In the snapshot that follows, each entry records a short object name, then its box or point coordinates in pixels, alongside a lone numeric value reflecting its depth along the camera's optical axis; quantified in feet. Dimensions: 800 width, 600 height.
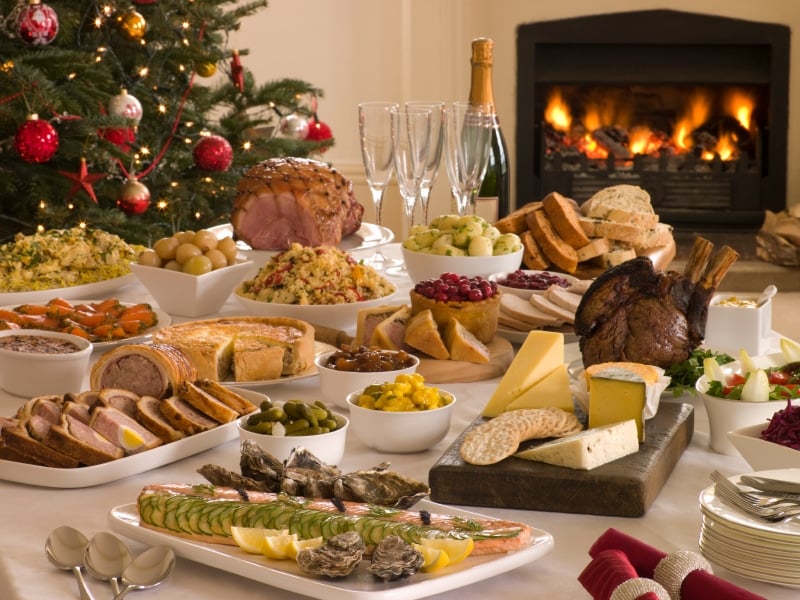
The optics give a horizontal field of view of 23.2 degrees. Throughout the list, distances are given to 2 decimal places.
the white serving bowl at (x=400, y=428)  7.06
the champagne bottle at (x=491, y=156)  10.46
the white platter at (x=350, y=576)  5.90
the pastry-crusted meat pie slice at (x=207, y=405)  7.22
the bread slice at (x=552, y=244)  9.92
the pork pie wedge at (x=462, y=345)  8.06
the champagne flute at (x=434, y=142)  9.57
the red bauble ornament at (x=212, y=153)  15.43
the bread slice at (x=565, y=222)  10.01
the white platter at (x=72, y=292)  9.18
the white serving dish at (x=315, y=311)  8.65
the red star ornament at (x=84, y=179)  13.30
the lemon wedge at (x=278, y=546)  6.05
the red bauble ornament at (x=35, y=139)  12.52
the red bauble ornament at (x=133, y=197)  14.10
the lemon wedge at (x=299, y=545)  6.03
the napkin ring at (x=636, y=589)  5.73
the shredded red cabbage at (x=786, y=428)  6.57
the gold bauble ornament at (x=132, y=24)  14.84
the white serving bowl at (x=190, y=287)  9.03
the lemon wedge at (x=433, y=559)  5.98
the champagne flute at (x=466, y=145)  9.52
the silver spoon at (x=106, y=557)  6.11
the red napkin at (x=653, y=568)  5.81
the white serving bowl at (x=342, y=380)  7.49
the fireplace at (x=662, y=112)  21.22
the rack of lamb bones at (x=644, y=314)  7.64
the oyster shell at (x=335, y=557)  5.91
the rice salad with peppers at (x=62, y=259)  9.45
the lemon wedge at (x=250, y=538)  6.10
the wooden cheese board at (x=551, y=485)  6.55
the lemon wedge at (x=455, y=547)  6.02
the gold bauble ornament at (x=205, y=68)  16.59
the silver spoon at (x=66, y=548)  6.18
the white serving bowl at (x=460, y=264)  9.26
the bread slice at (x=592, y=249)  9.99
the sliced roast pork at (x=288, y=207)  9.91
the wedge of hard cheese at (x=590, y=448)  6.60
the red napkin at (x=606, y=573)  5.84
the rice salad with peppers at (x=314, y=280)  8.77
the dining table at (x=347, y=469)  6.09
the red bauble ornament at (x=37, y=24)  12.69
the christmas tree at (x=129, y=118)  13.48
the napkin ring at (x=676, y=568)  5.89
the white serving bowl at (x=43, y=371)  7.69
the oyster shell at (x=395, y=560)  5.92
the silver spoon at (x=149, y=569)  6.06
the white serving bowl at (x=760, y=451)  6.53
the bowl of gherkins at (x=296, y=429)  6.80
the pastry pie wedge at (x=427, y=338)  8.05
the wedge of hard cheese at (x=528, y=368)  7.01
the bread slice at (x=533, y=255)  10.03
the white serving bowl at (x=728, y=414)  6.96
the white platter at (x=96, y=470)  6.77
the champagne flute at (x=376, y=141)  9.65
